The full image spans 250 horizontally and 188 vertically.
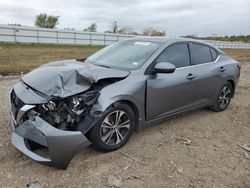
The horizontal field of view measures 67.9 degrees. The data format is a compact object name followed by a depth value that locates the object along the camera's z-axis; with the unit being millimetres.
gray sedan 2161
